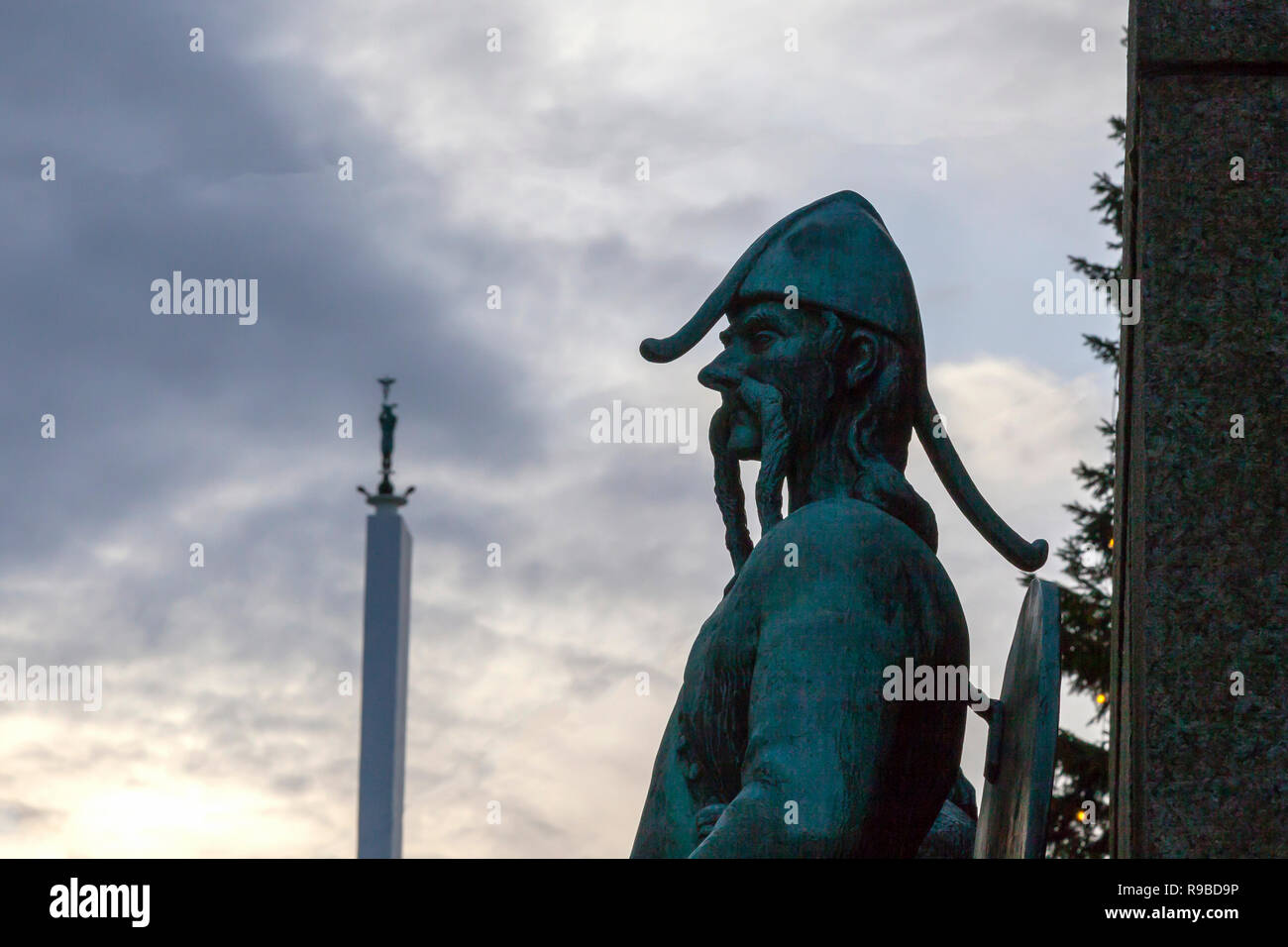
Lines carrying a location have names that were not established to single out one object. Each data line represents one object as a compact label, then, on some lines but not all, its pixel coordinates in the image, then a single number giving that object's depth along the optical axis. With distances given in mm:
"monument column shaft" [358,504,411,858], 35375
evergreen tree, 21328
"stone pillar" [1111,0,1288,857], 5449
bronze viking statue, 5465
